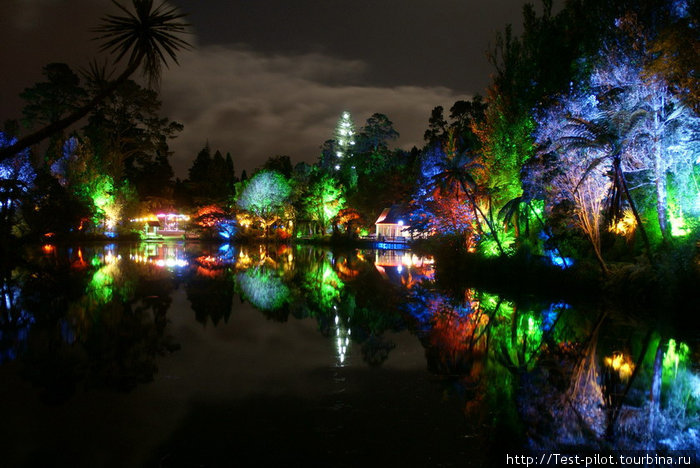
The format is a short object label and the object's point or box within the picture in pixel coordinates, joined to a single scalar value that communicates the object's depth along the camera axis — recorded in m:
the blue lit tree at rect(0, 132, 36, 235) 37.94
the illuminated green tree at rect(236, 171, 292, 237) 56.03
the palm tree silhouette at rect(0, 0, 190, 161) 13.74
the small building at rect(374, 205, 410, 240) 56.03
